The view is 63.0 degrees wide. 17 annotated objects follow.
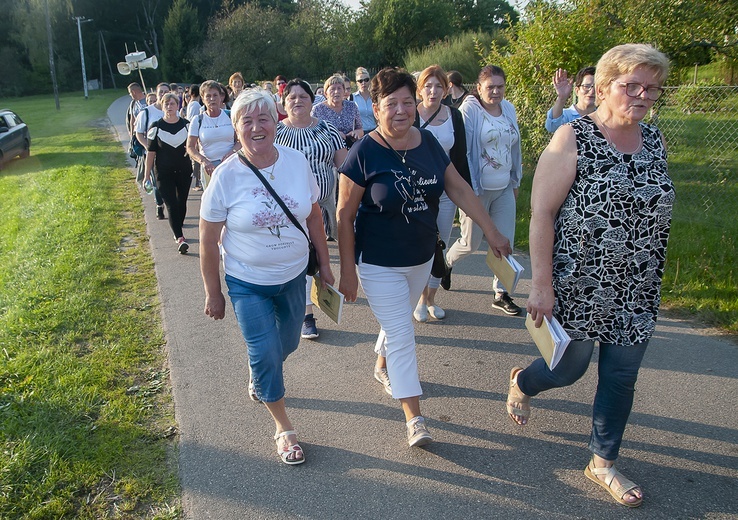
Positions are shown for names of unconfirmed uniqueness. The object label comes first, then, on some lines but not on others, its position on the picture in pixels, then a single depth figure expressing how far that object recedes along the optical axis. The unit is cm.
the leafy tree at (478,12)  4675
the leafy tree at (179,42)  5812
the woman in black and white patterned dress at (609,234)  259
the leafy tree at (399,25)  3506
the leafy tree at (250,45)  3791
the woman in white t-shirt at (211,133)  698
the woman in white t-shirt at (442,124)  487
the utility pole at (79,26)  5344
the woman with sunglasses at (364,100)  853
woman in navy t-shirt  326
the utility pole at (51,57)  4043
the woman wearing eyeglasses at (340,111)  628
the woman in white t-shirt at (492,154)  492
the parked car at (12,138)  1776
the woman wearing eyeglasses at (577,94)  546
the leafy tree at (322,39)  3488
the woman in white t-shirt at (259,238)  312
